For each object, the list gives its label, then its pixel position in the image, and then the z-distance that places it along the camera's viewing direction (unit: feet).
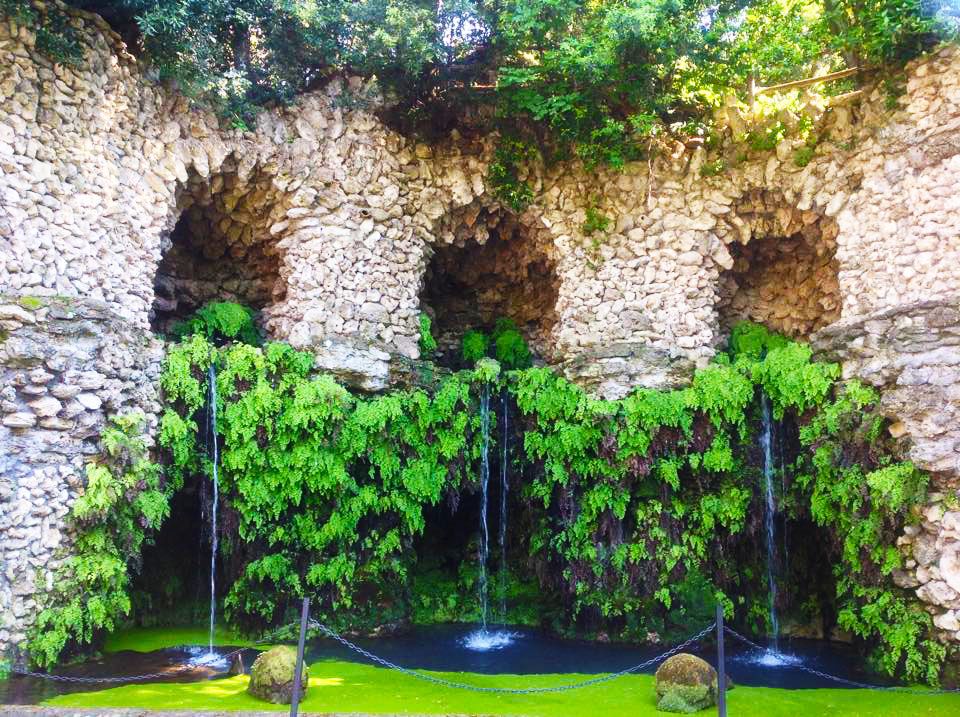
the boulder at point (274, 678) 23.34
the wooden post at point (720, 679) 19.20
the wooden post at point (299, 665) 18.83
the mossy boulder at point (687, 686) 23.20
